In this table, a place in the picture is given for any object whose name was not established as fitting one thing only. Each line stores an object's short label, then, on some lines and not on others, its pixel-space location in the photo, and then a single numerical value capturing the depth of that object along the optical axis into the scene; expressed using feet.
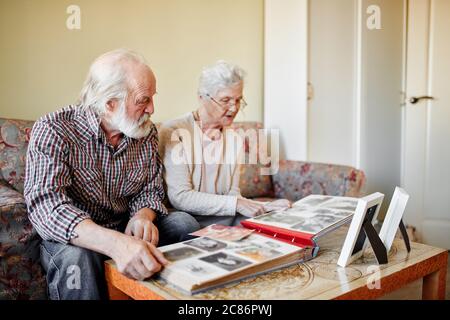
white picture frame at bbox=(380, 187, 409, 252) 3.66
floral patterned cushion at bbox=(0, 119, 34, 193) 4.91
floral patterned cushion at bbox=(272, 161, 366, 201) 6.82
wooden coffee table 2.87
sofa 3.88
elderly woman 5.03
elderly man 3.49
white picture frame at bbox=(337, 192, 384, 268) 3.29
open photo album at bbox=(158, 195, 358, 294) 2.91
